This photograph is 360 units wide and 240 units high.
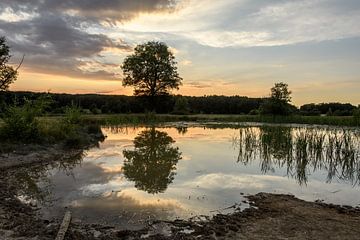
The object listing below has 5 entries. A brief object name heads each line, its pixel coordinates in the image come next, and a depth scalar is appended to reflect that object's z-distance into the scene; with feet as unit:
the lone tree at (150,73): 189.57
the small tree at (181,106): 198.58
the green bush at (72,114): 74.74
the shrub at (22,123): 58.54
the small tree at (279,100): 168.76
